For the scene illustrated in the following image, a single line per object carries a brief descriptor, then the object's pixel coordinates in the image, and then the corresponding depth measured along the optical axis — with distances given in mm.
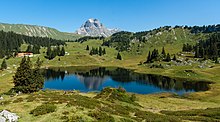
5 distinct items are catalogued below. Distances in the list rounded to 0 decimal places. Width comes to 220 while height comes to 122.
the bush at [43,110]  31656
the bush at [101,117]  30062
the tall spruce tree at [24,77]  73731
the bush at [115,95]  56316
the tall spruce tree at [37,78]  76531
